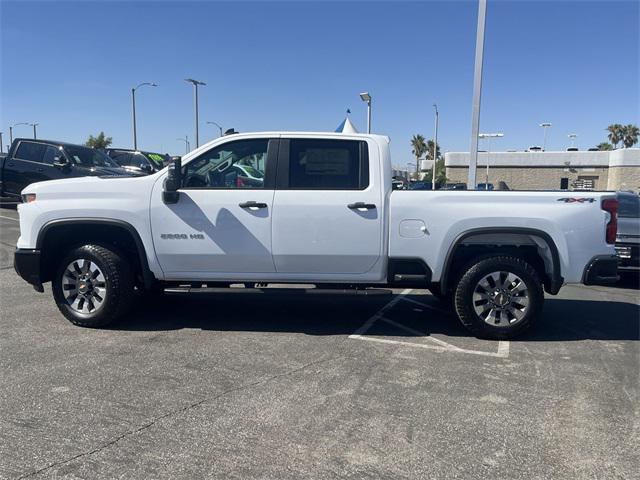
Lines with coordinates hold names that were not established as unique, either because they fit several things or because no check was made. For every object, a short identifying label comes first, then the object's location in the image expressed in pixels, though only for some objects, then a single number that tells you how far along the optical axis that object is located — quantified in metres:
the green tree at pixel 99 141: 59.25
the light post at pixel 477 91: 11.23
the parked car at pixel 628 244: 8.08
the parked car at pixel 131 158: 20.63
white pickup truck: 5.11
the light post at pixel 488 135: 39.14
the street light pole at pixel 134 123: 39.47
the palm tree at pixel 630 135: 70.25
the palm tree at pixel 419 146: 85.44
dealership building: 45.62
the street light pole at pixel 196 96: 35.44
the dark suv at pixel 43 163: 13.59
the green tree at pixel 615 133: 71.19
